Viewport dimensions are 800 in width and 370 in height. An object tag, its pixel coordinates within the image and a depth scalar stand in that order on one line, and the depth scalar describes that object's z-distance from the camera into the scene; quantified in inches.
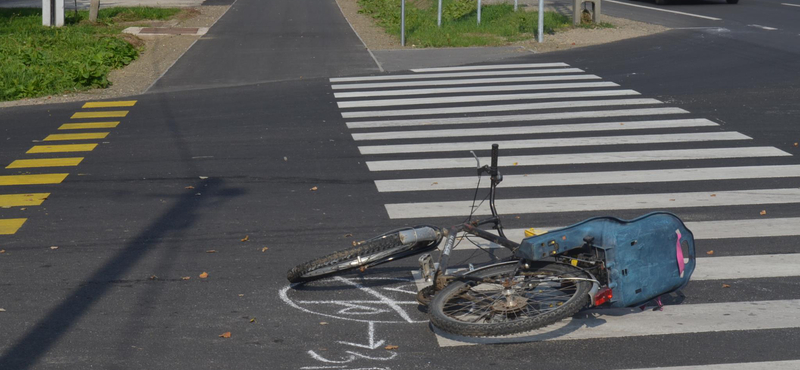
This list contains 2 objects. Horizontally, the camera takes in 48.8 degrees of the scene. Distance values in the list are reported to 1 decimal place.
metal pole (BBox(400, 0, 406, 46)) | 880.3
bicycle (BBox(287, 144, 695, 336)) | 223.3
